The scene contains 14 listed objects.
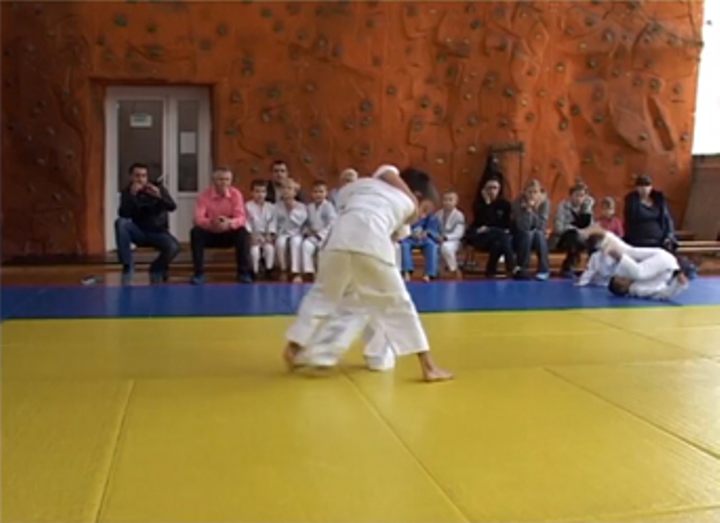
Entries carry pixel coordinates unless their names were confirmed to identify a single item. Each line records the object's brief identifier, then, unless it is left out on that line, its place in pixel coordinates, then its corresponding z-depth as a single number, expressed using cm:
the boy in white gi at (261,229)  877
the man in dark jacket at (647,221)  944
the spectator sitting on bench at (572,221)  952
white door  1174
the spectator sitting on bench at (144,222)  846
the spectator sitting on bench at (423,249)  909
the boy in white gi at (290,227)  867
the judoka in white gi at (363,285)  411
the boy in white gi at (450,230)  927
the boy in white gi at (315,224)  869
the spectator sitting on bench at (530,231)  915
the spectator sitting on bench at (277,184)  922
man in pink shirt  849
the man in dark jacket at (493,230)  922
